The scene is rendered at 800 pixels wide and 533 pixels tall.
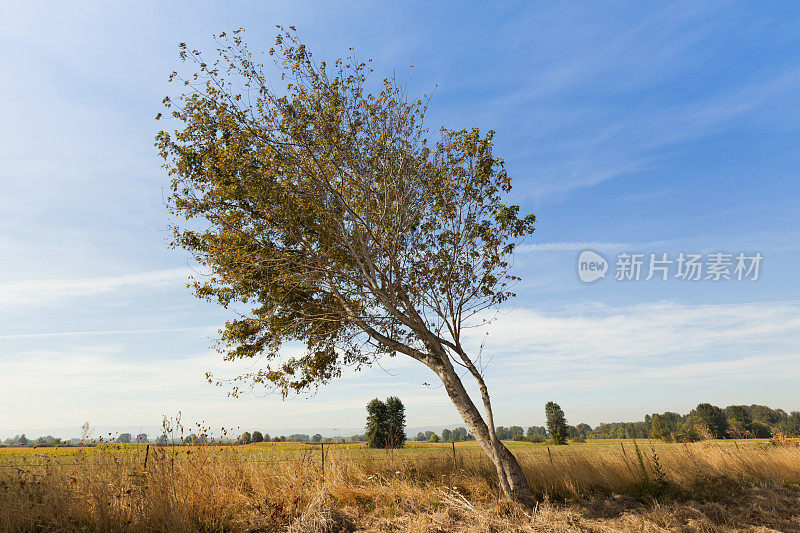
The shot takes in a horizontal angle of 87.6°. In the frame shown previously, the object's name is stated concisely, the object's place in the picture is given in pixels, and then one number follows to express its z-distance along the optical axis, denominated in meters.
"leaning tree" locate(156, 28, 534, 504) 9.73
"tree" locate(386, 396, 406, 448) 44.78
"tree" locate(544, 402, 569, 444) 79.75
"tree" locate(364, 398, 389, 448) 43.02
